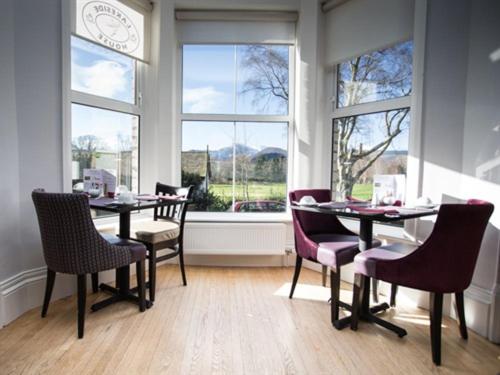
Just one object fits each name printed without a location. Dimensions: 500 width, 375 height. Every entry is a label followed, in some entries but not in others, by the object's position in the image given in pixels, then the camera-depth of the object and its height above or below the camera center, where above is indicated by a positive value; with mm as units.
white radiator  3271 -680
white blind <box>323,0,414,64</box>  2686 +1378
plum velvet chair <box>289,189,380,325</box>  2178 -509
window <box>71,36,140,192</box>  2822 +540
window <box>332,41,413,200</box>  2799 +548
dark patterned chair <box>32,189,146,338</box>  1883 -453
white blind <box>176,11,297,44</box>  3363 +1533
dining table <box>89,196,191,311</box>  2273 -502
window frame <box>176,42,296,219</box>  3488 +622
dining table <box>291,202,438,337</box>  1940 -249
